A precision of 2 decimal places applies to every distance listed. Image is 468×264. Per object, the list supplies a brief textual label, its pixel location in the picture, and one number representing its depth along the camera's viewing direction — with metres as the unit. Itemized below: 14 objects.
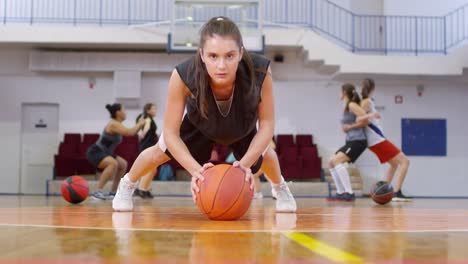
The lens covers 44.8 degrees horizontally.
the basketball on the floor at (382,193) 6.71
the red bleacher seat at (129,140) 13.23
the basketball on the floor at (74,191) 6.11
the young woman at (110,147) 8.24
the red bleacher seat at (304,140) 13.66
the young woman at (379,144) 7.97
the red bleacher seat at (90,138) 13.33
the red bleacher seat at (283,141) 13.23
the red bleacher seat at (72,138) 13.49
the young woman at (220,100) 3.04
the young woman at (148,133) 8.89
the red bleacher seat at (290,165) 12.59
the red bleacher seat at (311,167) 12.75
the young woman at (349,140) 8.13
